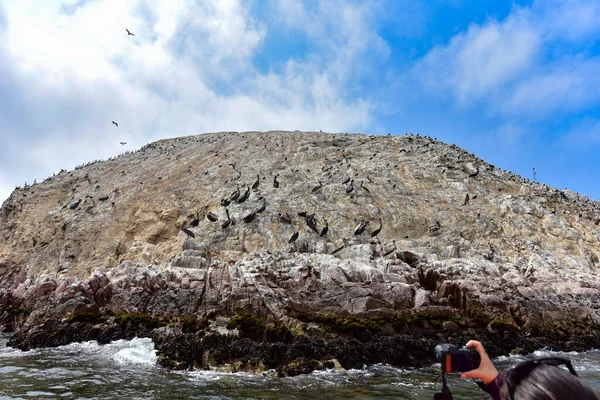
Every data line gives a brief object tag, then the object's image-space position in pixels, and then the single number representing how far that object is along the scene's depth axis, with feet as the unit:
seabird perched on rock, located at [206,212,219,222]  112.47
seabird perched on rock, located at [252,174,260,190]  132.52
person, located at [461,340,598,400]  7.00
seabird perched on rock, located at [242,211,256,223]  110.79
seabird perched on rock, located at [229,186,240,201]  124.47
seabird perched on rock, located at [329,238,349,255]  97.32
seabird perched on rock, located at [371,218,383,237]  109.91
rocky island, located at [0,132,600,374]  69.36
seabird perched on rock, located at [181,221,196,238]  106.22
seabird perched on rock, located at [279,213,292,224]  111.01
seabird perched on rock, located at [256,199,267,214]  115.03
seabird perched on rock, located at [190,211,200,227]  114.34
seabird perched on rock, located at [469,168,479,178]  148.57
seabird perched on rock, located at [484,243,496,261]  101.71
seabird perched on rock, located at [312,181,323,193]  131.82
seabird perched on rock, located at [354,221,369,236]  108.98
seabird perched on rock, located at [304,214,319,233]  108.45
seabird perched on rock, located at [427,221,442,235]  114.21
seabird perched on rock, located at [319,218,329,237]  106.52
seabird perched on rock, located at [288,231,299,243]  101.07
